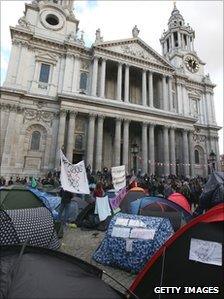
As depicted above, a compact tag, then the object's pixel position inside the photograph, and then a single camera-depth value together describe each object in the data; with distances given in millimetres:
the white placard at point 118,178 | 12064
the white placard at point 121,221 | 5389
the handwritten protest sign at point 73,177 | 7656
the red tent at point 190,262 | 3080
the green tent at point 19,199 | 8656
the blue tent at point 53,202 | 10575
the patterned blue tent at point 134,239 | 5168
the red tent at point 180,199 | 9064
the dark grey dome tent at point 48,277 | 2652
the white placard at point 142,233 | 5098
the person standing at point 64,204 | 8688
